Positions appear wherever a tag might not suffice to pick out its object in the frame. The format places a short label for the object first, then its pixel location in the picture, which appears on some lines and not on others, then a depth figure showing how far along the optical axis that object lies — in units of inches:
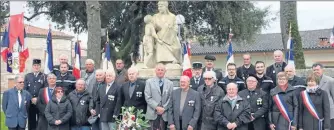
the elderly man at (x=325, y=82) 317.4
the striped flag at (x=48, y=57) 432.5
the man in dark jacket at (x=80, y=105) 353.1
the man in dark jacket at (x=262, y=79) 331.9
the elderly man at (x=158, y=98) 334.6
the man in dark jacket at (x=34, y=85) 386.0
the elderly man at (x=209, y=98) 315.6
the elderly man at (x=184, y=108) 321.1
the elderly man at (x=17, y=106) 375.2
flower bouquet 305.1
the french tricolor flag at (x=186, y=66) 413.4
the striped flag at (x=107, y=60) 473.5
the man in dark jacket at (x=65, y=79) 377.1
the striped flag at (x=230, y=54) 442.9
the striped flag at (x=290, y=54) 407.3
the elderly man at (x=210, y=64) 370.0
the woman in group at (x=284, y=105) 305.9
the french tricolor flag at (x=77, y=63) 430.0
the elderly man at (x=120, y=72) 368.8
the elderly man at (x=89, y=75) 376.5
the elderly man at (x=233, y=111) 305.0
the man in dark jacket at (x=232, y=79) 335.0
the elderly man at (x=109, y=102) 344.8
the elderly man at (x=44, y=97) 363.9
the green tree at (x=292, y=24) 515.8
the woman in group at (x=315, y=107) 301.6
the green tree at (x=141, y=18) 827.4
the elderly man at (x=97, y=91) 351.6
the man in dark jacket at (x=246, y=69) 355.3
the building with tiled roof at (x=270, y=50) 1470.2
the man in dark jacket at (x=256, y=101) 312.3
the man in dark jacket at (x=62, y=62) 382.9
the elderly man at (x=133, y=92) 340.8
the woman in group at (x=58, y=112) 348.2
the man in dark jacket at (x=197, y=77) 351.6
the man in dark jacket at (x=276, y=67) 350.0
